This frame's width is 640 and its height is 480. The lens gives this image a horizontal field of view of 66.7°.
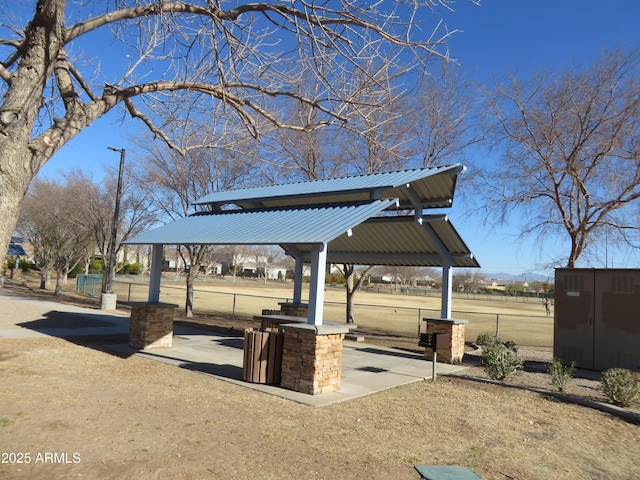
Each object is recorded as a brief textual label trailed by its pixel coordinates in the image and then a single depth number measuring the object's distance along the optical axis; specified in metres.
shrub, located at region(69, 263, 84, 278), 51.44
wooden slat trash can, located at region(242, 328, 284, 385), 8.93
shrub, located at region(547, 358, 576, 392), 9.26
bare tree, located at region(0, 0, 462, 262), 4.34
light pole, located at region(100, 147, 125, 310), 20.30
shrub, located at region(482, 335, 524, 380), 10.04
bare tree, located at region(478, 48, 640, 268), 15.28
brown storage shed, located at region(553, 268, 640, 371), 11.68
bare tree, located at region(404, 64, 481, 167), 18.25
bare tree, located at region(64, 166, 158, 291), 26.11
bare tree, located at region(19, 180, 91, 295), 29.95
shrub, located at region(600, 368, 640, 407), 8.22
